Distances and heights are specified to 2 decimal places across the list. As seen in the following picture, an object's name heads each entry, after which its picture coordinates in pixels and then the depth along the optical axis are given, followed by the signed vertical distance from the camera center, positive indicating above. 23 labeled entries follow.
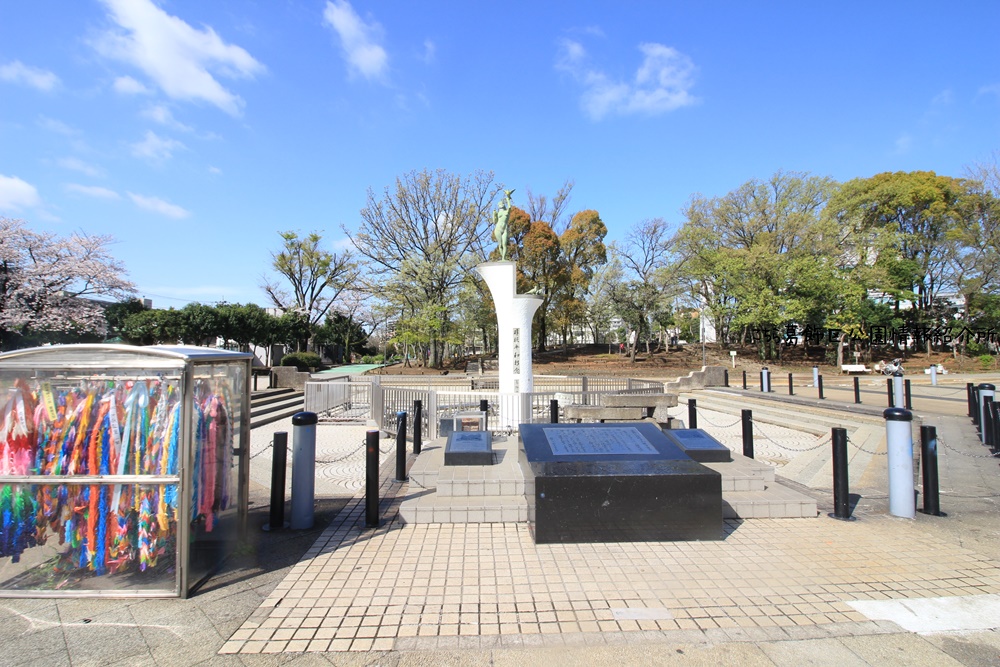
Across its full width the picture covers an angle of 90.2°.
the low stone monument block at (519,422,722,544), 5.05 -1.57
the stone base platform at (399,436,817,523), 5.78 -1.79
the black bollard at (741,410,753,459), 7.86 -1.41
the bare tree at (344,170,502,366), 37.38 +8.36
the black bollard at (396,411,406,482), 7.65 -1.52
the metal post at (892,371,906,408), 14.25 -1.28
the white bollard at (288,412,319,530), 5.56 -1.38
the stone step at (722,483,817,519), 5.85 -1.88
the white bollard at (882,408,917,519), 5.64 -1.30
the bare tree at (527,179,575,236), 47.72 +13.44
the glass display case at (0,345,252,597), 3.94 -0.93
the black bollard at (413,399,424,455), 9.89 -1.61
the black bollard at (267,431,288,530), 5.62 -1.49
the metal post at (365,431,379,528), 5.61 -1.51
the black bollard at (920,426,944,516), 5.82 -1.44
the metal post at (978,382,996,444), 10.31 -1.05
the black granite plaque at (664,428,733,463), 6.79 -1.37
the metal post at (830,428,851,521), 5.74 -1.52
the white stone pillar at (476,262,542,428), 13.41 +0.69
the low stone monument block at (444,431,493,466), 6.67 -1.38
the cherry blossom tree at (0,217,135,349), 26.77 +3.85
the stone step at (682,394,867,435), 13.32 -2.09
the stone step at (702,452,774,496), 6.23 -1.61
